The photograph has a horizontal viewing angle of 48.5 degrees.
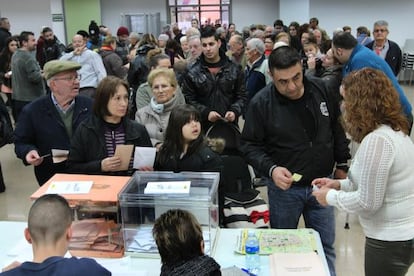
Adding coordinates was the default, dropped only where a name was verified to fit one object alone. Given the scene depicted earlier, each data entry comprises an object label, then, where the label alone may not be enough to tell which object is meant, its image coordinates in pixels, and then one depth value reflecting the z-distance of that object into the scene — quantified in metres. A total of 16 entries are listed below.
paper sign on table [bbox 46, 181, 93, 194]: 2.18
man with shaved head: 1.42
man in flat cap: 2.92
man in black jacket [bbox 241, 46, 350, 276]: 2.38
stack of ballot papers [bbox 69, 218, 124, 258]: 2.18
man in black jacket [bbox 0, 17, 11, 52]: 8.98
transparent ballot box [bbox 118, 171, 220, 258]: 2.11
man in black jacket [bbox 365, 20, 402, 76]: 6.16
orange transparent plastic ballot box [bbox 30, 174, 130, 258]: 2.16
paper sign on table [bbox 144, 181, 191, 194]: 2.11
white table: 2.05
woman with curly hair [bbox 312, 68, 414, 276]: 1.82
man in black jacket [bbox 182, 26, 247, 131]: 4.04
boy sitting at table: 1.61
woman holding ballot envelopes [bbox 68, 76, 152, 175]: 2.66
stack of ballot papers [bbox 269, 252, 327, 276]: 1.92
